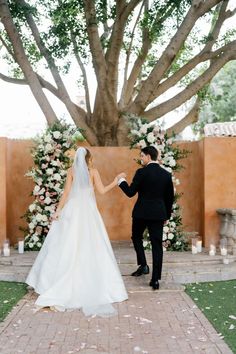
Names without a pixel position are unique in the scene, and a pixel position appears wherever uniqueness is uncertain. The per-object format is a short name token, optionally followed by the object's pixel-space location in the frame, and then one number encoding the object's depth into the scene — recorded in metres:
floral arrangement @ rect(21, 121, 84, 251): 9.55
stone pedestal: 9.36
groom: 7.04
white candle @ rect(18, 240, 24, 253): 9.29
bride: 6.49
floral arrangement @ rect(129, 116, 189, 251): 9.45
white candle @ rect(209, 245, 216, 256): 8.99
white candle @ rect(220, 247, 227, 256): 9.00
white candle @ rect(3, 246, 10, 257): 8.93
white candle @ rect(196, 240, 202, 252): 9.43
